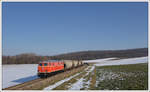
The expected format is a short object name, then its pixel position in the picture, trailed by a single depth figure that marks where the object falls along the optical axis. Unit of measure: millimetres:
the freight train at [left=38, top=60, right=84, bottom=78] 23844
